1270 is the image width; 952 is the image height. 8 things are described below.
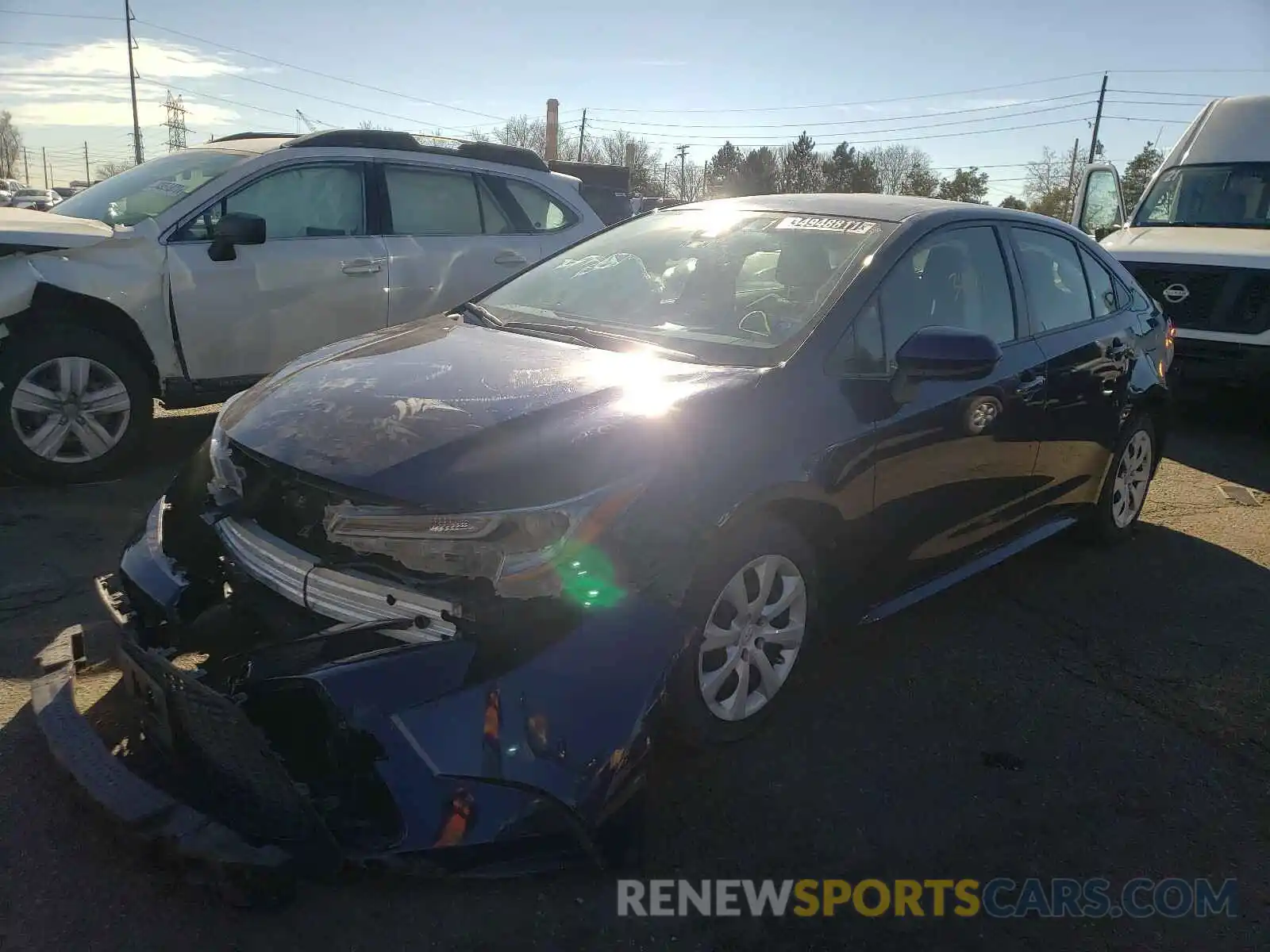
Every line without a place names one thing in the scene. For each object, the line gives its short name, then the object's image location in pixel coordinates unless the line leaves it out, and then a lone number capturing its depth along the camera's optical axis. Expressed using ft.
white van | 26.13
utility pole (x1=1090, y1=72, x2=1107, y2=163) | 191.72
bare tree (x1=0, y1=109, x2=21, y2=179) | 337.72
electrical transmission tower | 280.31
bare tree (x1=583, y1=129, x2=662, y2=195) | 254.53
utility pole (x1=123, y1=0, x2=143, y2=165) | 198.37
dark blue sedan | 6.70
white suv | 15.99
